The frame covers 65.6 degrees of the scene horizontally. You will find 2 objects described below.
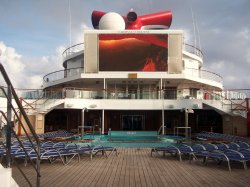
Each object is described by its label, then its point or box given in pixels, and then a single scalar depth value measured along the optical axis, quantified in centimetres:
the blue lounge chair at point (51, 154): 547
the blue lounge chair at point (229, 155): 557
